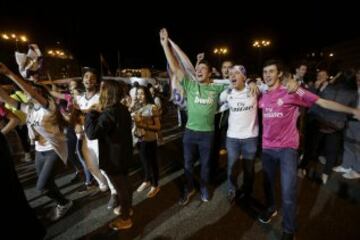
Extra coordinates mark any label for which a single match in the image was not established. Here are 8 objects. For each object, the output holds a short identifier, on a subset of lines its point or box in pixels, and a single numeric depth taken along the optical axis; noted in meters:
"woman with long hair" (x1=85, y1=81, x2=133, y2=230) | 3.20
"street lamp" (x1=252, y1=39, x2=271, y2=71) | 31.20
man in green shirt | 4.26
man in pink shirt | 3.24
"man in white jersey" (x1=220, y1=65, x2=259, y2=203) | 4.10
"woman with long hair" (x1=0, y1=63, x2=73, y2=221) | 3.86
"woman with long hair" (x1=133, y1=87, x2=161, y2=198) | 4.79
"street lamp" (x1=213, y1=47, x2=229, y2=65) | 34.68
